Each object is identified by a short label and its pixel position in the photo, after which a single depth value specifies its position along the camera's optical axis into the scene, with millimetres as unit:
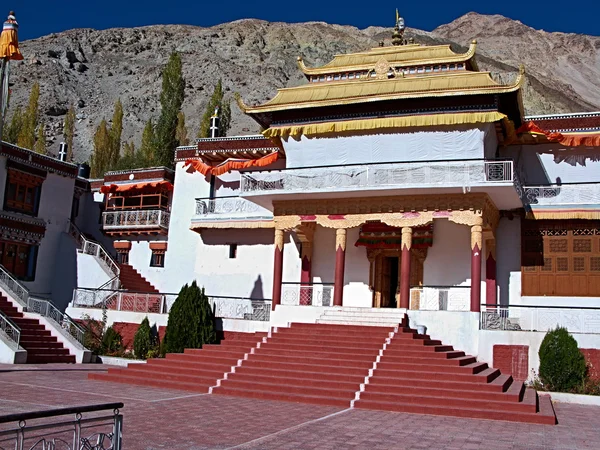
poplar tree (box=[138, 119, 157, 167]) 48459
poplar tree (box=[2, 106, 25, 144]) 56375
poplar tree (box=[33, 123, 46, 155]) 57438
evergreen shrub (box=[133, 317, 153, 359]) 23172
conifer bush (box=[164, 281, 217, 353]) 21422
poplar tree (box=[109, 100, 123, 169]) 56669
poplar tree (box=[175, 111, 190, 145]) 58869
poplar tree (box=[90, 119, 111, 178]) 55375
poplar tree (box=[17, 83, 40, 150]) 56406
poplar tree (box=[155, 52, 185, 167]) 46781
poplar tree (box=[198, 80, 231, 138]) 51800
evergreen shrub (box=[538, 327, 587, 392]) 17438
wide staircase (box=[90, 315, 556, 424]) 14625
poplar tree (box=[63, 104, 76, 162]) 68662
